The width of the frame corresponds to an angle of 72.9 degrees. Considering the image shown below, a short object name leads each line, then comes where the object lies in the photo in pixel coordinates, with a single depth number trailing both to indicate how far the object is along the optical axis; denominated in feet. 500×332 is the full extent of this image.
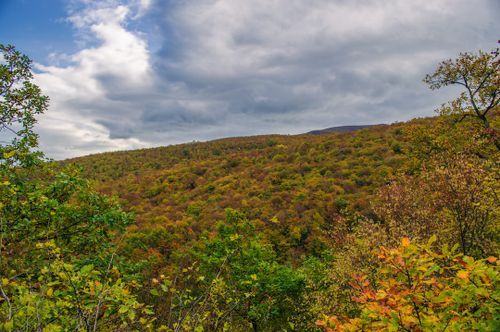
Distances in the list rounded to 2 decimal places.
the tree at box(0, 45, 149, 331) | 25.27
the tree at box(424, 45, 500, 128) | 54.54
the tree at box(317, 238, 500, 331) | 11.16
